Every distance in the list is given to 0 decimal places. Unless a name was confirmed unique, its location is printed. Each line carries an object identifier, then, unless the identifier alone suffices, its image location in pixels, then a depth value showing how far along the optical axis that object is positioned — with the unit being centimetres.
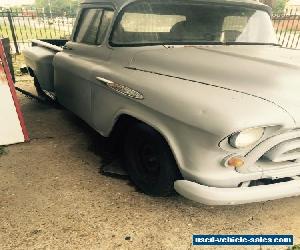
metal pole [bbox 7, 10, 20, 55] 1114
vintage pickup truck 211
